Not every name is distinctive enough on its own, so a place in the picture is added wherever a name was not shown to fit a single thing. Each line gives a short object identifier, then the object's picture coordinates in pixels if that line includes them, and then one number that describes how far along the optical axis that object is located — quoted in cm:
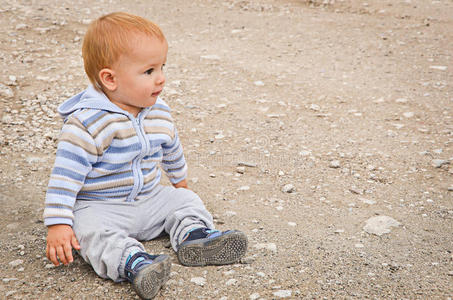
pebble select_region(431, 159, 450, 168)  437
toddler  273
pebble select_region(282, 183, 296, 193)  399
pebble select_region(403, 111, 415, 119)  530
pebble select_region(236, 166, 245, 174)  427
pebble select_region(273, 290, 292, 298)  265
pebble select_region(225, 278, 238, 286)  275
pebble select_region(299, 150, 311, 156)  459
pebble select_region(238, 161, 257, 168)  438
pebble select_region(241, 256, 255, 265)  297
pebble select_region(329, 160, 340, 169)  438
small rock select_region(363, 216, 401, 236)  343
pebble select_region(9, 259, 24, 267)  291
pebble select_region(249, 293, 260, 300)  263
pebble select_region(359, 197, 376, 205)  386
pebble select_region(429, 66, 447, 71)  642
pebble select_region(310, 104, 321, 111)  546
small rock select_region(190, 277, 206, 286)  275
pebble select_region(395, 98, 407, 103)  562
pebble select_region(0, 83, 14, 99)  529
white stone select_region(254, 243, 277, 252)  313
